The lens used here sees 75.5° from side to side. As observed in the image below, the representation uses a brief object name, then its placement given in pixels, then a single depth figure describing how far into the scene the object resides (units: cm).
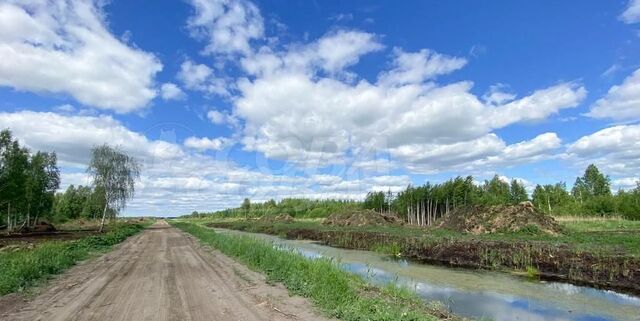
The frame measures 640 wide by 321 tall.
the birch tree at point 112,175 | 5388
